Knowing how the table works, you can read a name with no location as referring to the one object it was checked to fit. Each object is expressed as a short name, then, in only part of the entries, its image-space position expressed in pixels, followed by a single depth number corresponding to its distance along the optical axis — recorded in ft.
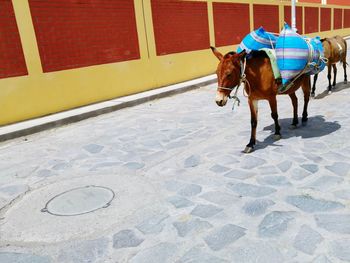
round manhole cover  13.00
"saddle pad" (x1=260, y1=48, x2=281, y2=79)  16.69
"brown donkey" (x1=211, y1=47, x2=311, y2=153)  15.29
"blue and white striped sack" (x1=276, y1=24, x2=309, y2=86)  16.69
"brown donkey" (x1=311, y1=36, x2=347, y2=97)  29.48
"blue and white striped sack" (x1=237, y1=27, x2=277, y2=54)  17.48
